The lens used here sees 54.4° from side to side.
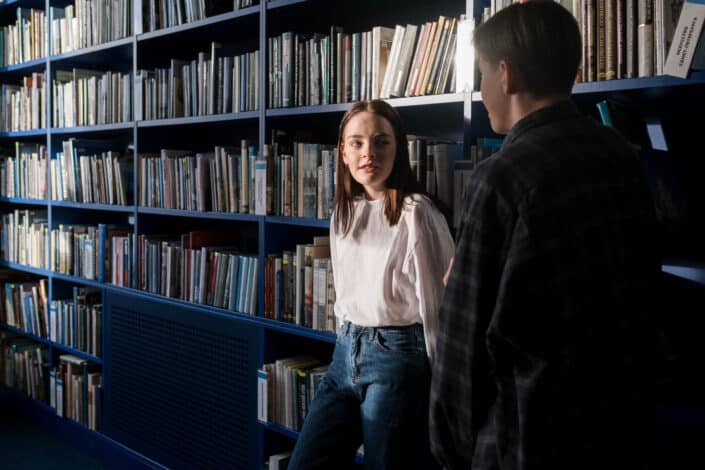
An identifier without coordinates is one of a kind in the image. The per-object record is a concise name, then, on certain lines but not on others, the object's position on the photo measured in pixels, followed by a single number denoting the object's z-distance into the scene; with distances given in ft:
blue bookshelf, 7.98
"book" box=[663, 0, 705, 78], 4.88
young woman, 5.69
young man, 3.18
